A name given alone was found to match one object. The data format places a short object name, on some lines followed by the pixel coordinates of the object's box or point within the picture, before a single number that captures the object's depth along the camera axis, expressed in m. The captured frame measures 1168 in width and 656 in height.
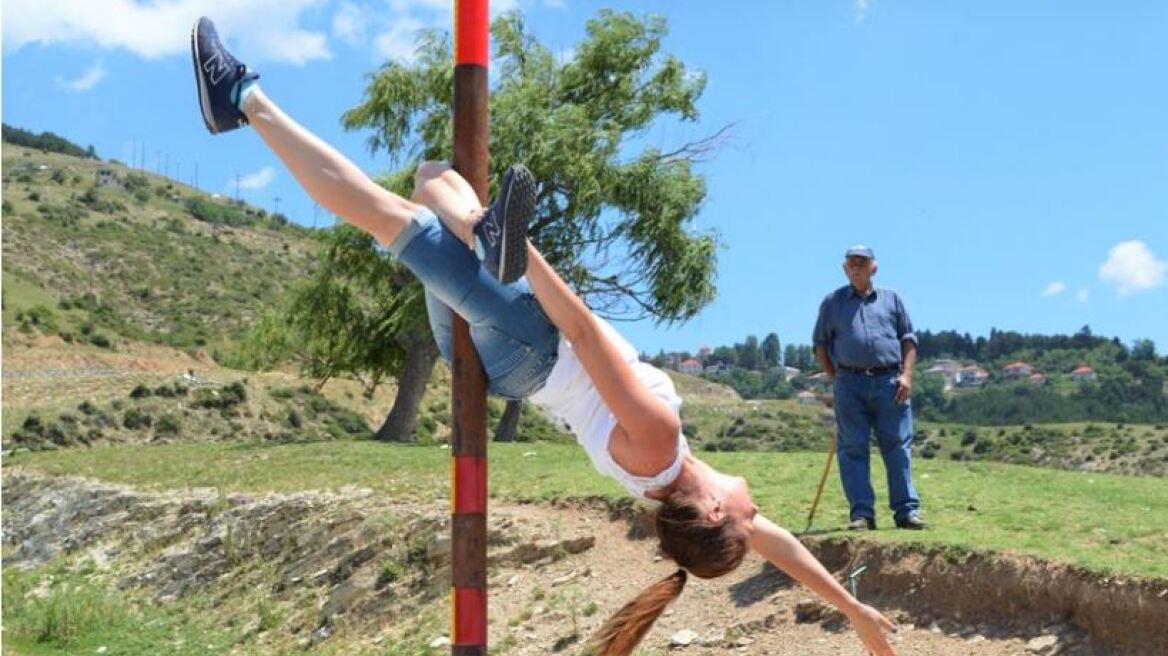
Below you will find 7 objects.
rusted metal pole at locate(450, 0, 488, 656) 4.80
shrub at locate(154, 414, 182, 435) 37.19
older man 10.26
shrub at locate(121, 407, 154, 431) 37.16
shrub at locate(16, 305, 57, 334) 60.84
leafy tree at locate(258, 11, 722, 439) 24.69
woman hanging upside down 4.59
